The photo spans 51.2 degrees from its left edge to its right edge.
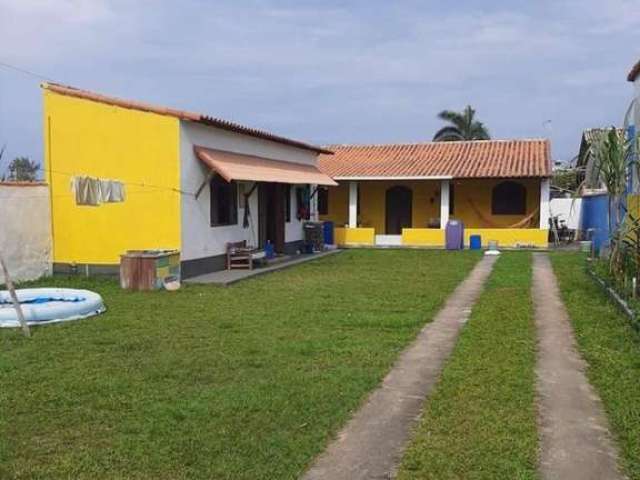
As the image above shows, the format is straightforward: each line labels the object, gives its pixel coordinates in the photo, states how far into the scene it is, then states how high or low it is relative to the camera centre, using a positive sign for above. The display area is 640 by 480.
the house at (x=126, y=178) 13.66 +0.79
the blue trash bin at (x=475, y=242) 23.78 -1.00
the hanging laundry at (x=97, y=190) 13.79 +0.52
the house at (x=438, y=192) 24.70 +0.89
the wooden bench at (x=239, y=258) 15.80 -1.02
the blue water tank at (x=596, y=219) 17.73 -0.15
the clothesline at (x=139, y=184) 13.61 +0.64
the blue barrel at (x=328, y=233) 24.61 -0.69
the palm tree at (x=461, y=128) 42.88 +5.54
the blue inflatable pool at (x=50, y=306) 8.98 -1.31
